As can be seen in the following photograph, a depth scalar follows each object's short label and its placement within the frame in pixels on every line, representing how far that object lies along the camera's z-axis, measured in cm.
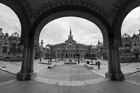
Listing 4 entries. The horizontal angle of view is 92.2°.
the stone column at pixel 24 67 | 464
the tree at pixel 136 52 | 2472
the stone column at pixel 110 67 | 481
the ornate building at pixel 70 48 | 7738
